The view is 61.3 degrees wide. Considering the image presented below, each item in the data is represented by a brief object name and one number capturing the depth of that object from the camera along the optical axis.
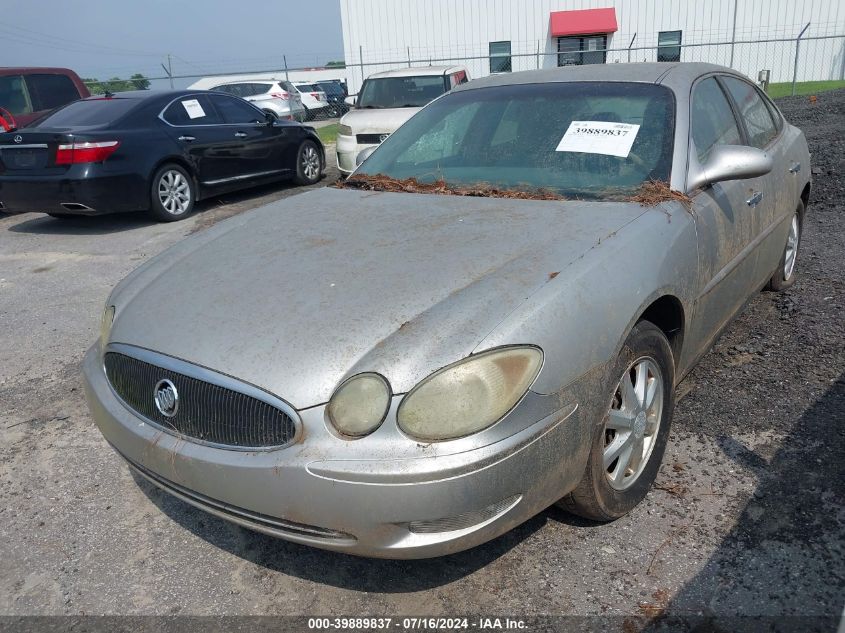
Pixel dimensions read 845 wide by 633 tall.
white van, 9.83
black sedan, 7.67
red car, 9.85
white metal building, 29.27
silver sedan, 2.02
